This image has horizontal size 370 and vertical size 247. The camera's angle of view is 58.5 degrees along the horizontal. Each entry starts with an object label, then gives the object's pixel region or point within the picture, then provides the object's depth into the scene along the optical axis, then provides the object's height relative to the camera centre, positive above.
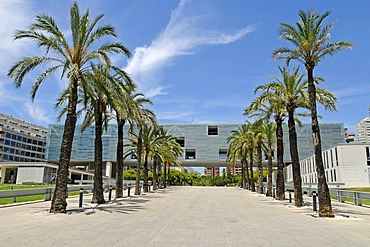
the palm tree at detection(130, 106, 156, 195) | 31.01 +5.53
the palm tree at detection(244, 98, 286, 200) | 25.89 +5.42
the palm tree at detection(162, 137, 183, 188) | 50.85 +5.24
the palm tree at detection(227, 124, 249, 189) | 47.72 +5.85
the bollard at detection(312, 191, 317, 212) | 17.78 -0.83
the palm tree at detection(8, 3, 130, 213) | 16.42 +6.34
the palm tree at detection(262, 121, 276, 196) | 34.64 +5.71
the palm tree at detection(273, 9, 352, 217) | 16.66 +7.14
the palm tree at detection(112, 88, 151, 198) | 18.50 +4.50
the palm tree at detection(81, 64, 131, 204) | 17.72 +5.01
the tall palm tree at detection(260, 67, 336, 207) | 21.42 +5.75
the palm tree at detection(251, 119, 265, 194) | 38.06 +5.24
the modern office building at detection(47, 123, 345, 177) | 86.31 +10.98
